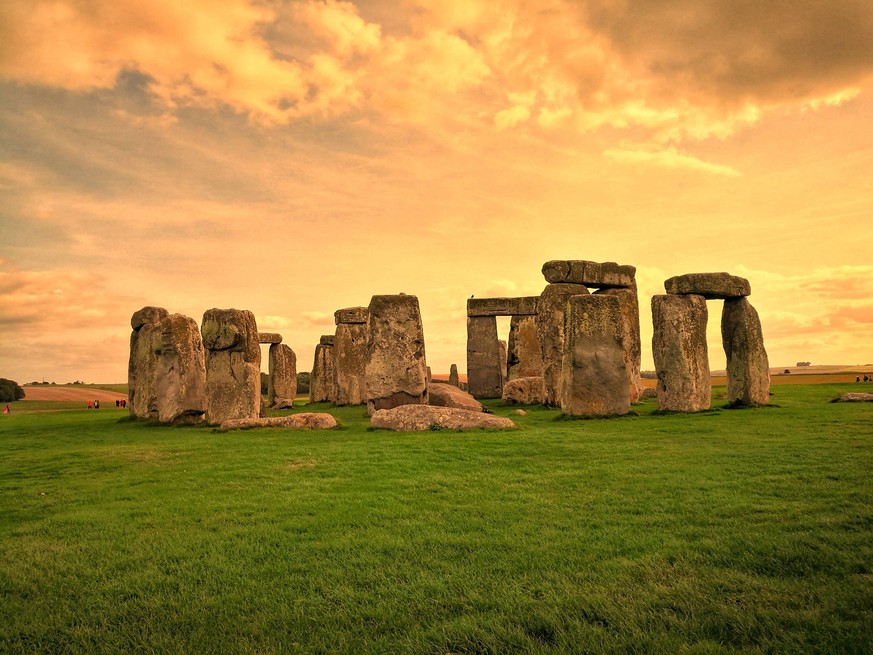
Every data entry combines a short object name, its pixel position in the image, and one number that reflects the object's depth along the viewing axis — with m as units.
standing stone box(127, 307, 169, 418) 19.48
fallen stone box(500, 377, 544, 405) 20.92
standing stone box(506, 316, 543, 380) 25.63
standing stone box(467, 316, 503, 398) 27.00
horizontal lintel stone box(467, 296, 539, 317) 26.34
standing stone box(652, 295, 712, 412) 15.63
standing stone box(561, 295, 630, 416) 14.81
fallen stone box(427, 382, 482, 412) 17.22
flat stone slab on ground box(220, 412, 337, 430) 14.42
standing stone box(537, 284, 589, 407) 19.41
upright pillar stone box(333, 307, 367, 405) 25.12
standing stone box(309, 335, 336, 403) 27.84
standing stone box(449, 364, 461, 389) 32.53
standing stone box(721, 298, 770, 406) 16.34
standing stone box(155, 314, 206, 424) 17.44
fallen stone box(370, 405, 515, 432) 13.07
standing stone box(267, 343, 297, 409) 26.95
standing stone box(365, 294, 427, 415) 16.58
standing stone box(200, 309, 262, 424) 16.20
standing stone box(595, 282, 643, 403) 21.66
